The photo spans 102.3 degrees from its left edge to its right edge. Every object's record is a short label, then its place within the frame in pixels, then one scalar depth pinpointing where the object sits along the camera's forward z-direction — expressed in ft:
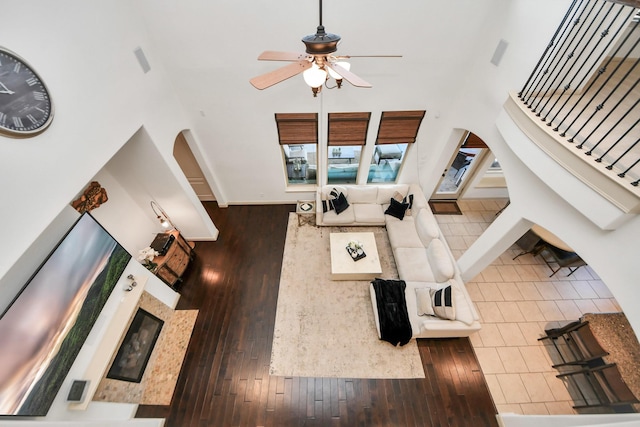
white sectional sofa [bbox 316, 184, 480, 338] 13.83
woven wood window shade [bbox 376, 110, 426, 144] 17.31
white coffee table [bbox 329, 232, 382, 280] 16.58
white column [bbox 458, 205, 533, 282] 11.82
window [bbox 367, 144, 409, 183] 20.89
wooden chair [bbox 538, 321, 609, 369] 11.91
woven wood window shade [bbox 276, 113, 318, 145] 17.29
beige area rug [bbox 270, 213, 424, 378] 13.82
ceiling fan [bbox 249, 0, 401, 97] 6.87
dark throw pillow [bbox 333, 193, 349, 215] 20.19
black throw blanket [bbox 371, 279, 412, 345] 14.07
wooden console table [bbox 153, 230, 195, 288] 15.66
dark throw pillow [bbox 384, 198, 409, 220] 19.72
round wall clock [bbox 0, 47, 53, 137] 7.24
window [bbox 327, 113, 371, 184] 17.48
